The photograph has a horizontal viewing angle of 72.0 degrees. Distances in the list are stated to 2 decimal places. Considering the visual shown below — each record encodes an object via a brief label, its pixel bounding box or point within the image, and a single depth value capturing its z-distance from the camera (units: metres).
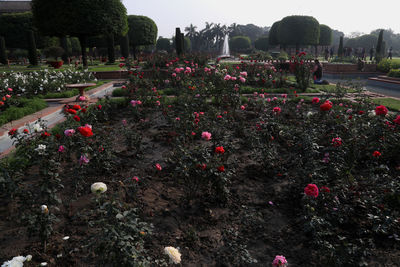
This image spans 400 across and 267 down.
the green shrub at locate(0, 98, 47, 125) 6.24
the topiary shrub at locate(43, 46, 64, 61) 26.83
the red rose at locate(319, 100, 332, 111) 3.88
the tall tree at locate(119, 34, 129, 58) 25.95
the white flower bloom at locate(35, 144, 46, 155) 2.88
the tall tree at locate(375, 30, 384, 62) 25.83
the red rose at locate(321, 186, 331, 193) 2.66
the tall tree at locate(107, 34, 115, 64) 22.67
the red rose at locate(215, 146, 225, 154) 2.85
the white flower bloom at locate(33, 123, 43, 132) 3.34
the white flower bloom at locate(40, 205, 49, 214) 2.29
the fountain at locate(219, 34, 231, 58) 53.04
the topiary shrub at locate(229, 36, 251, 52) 62.19
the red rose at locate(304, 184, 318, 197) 2.35
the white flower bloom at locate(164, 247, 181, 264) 1.88
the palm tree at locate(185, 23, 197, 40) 77.38
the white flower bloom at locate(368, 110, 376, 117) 4.53
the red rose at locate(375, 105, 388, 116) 3.71
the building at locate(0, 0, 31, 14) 53.16
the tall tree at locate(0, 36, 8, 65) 23.98
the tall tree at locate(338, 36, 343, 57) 30.66
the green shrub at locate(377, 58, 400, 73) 17.87
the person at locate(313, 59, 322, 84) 13.66
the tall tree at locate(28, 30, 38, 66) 21.83
